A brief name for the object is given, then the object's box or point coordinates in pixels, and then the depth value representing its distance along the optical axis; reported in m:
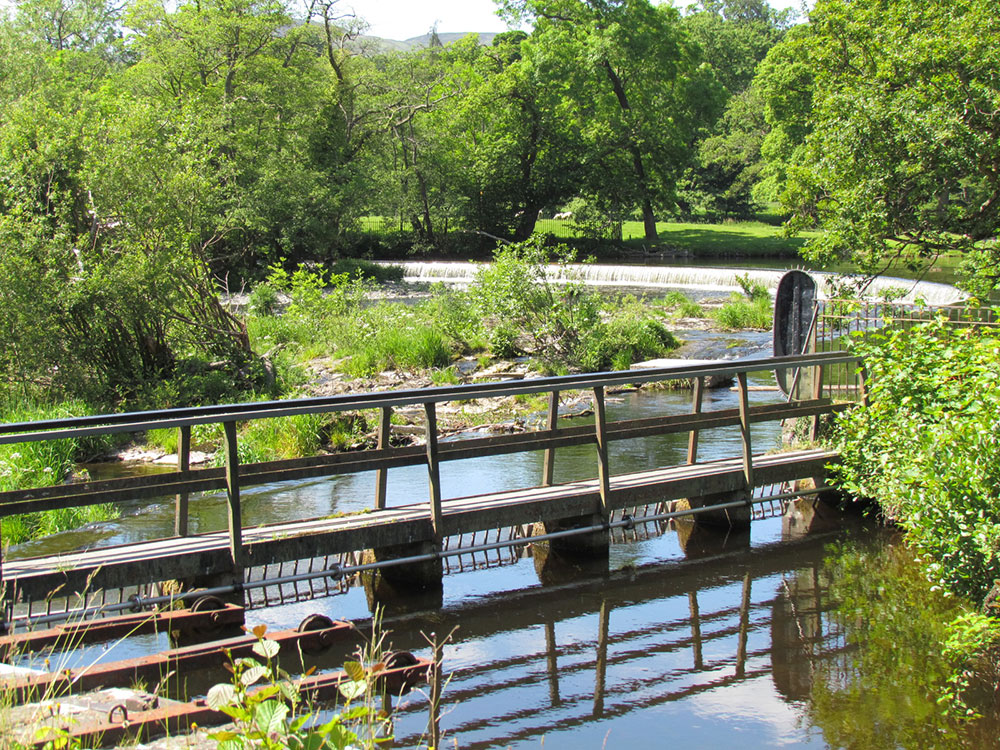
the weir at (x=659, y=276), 28.11
